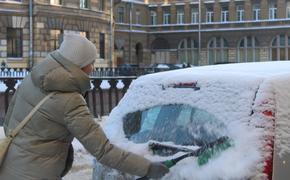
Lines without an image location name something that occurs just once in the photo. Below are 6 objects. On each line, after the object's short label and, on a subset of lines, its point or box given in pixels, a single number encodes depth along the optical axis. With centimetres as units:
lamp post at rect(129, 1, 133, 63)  6769
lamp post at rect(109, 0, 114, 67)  4945
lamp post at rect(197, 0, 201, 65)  6819
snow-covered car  362
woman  344
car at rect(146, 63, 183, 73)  4254
